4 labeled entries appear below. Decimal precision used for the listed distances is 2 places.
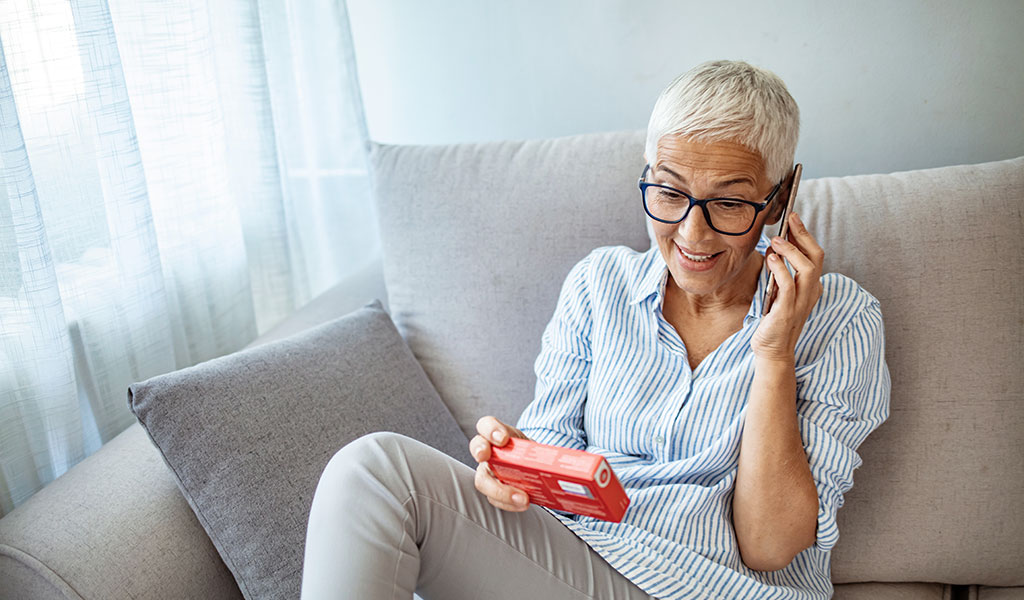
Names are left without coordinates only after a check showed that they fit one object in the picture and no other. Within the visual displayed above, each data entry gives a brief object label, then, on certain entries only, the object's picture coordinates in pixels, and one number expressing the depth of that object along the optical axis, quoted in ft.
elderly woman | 3.55
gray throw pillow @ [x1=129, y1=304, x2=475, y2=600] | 4.00
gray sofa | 3.93
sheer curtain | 4.14
